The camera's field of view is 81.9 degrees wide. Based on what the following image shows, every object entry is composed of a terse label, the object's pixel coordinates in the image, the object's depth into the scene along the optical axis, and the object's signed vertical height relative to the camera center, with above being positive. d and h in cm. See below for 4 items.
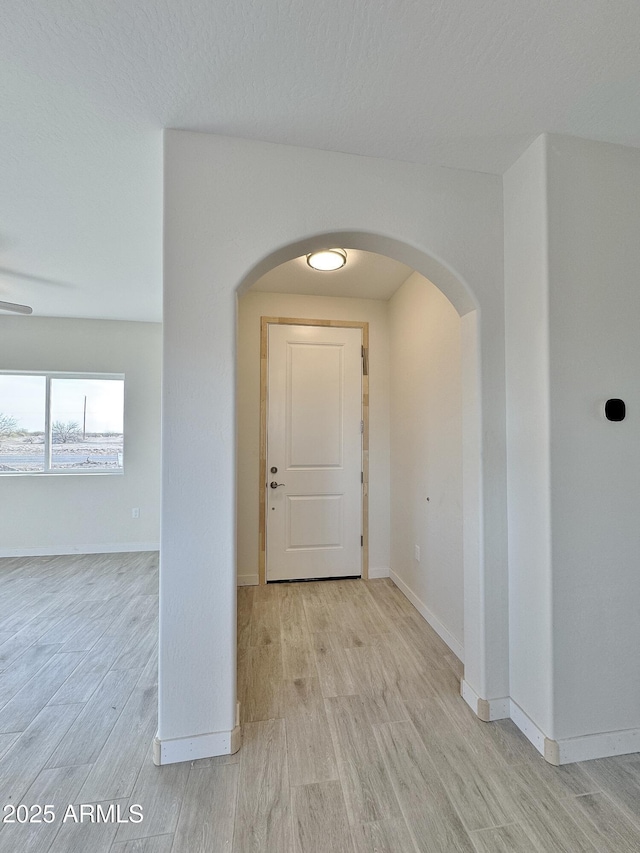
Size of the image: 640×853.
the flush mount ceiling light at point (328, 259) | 252 +122
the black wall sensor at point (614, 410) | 152 +10
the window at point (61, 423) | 410 +14
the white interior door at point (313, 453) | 322 -17
